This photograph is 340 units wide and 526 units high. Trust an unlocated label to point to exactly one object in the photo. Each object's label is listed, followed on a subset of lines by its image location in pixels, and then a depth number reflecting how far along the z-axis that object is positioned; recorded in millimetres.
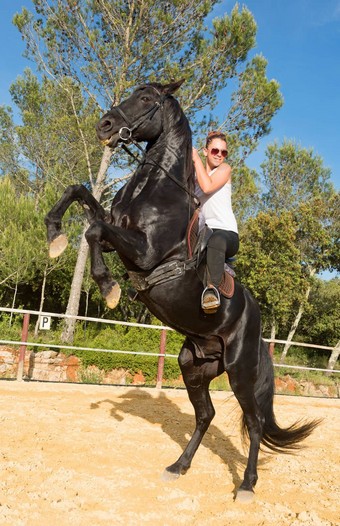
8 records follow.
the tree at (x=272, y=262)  20359
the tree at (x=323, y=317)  25797
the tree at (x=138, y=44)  13695
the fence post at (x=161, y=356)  8601
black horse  2768
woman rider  3055
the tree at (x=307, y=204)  21984
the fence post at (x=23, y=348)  7695
